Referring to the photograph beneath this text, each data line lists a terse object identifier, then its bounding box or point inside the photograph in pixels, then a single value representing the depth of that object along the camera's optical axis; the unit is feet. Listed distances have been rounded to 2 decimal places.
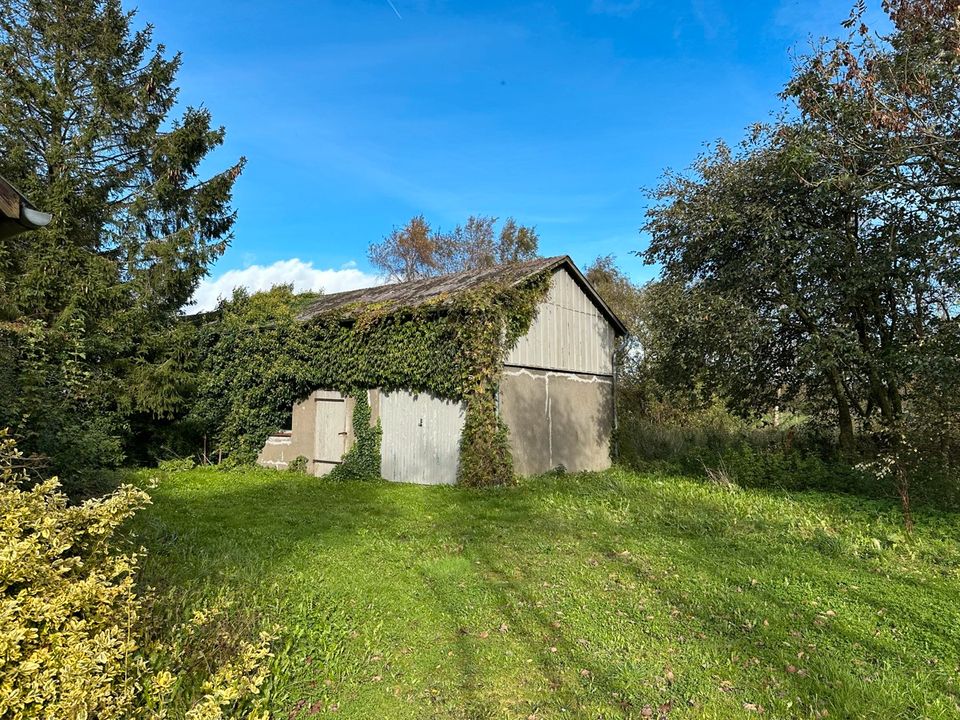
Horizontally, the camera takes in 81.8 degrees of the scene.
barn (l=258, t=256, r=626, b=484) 40.37
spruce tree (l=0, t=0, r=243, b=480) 42.16
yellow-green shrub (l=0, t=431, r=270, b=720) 7.98
